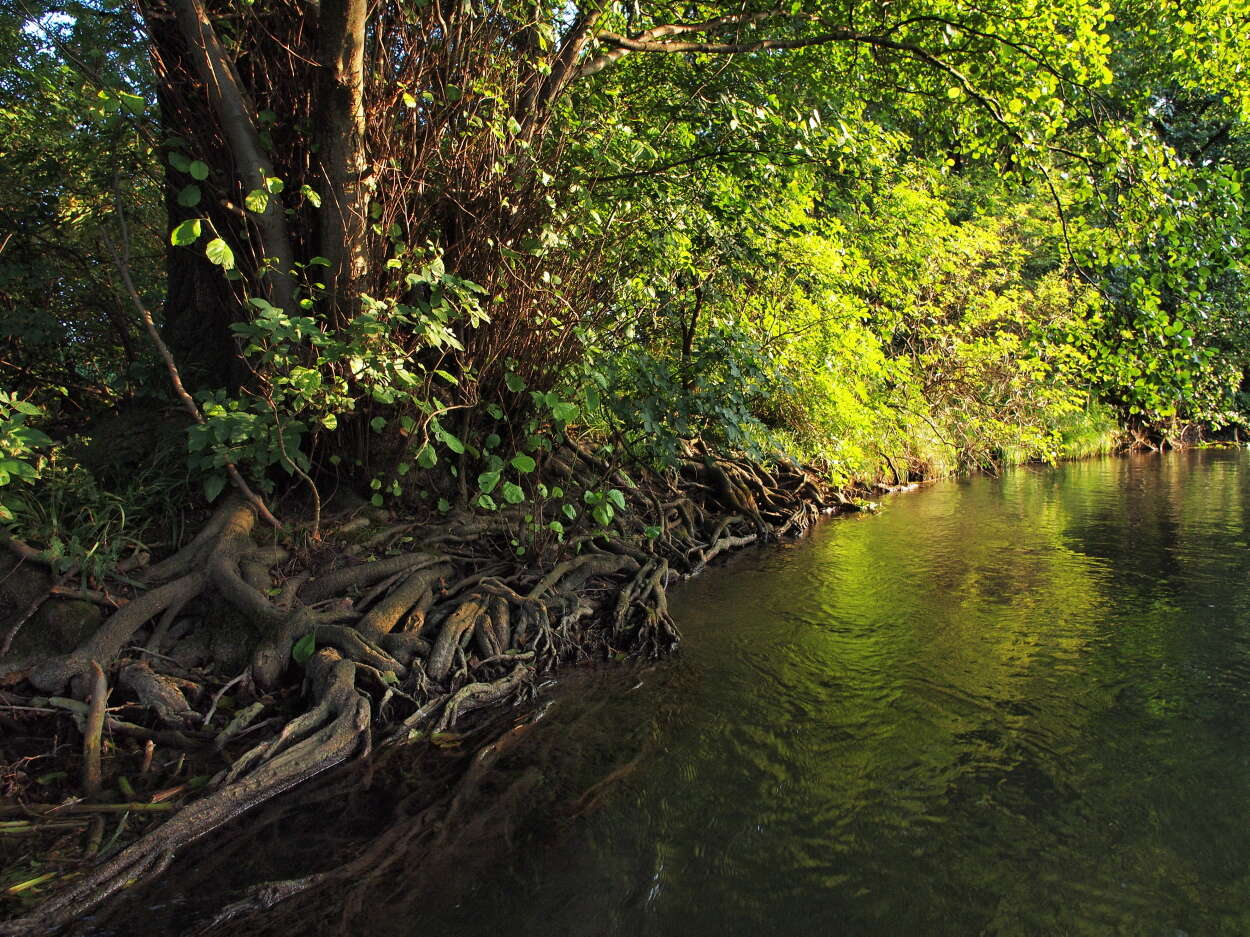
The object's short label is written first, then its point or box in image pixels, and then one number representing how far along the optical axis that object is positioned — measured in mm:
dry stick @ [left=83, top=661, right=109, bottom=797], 3566
